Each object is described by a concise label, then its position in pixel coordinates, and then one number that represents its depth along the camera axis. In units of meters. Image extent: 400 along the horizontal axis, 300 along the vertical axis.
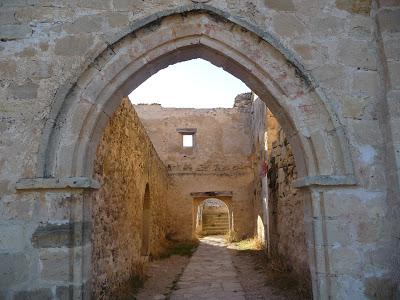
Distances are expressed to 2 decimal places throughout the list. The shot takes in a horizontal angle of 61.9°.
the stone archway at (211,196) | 12.85
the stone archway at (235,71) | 2.63
